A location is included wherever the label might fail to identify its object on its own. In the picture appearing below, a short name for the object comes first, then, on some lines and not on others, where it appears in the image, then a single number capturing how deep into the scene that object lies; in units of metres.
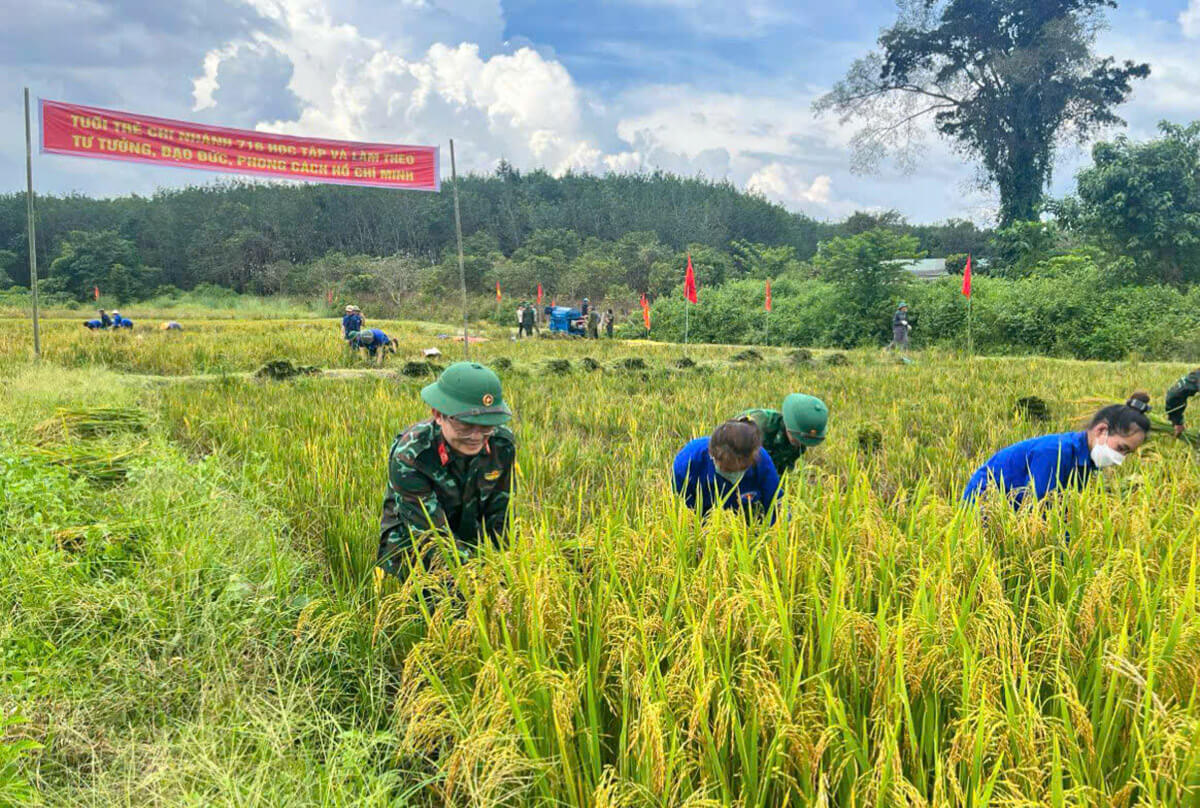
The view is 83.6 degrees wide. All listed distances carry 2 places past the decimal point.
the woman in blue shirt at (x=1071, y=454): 2.98
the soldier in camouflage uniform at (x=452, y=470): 2.36
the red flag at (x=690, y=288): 15.31
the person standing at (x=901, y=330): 16.06
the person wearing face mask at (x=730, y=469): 2.78
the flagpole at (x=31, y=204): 8.34
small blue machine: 22.00
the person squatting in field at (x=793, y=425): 3.19
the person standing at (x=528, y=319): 20.54
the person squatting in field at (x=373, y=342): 11.81
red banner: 10.34
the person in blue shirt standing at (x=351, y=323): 13.09
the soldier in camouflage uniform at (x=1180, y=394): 4.44
